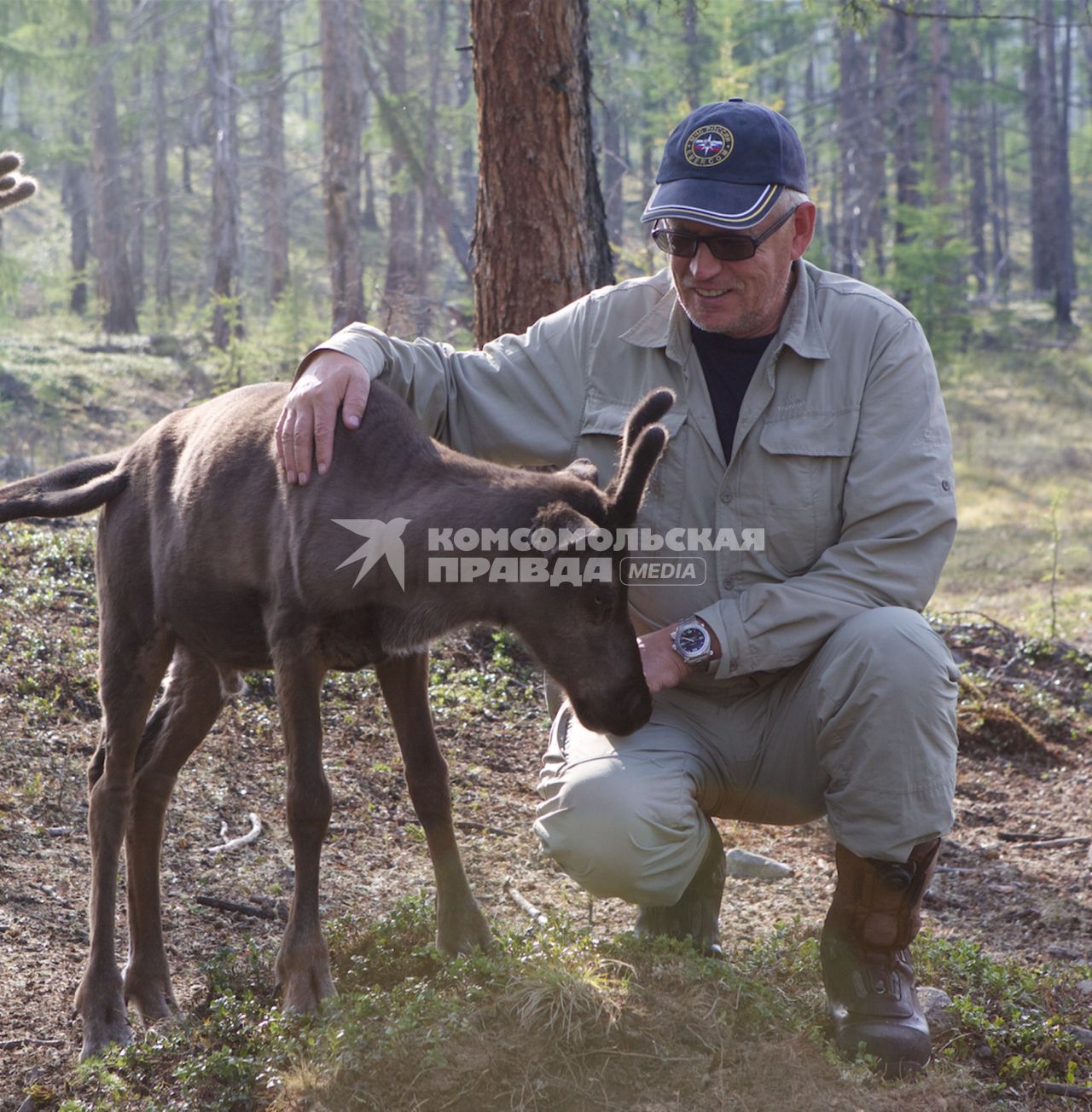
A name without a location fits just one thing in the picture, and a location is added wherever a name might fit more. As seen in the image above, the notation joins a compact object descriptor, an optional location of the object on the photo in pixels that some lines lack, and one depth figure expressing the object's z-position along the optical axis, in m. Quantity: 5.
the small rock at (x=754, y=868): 4.95
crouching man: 3.58
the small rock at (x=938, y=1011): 3.63
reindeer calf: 3.49
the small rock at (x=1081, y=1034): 3.59
